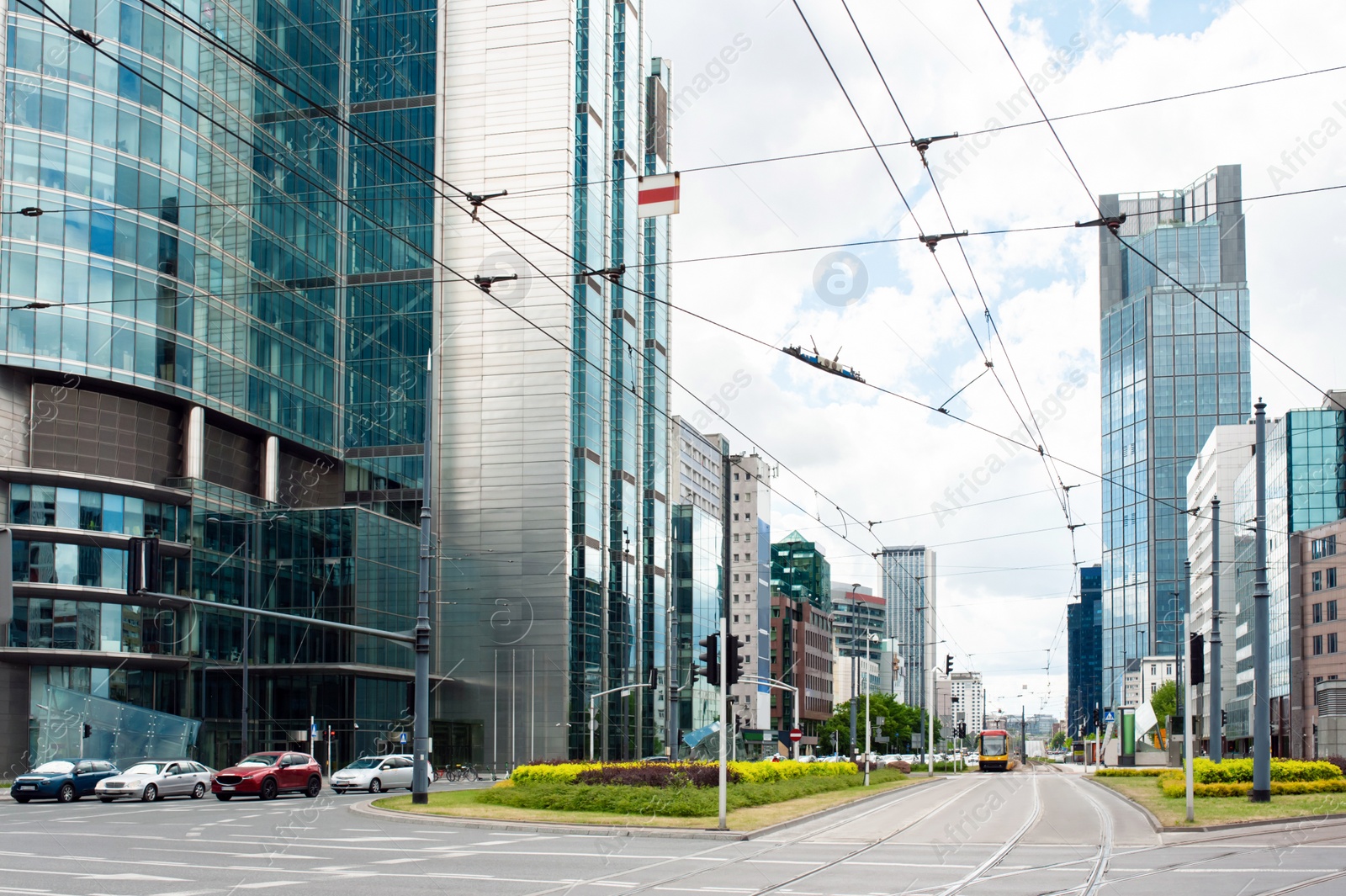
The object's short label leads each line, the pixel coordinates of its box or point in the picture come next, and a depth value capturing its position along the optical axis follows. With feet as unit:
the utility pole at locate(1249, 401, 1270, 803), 96.58
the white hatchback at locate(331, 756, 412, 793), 151.64
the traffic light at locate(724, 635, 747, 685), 88.13
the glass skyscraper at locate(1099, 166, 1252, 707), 636.28
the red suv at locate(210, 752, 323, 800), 130.31
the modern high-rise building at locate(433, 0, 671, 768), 266.16
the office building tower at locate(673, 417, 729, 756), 359.46
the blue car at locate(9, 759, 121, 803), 130.00
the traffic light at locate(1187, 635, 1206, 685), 96.07
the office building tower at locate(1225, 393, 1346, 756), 344.49
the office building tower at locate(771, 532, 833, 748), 549.95
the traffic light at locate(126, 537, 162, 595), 80.89
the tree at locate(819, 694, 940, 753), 507.71
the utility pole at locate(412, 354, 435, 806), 109.70
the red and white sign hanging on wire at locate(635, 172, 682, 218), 70.59
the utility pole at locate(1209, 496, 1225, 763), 127.75
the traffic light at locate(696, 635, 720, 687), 89.04
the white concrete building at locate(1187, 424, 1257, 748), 449.48
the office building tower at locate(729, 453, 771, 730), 501.56
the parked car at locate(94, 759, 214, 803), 130.72
